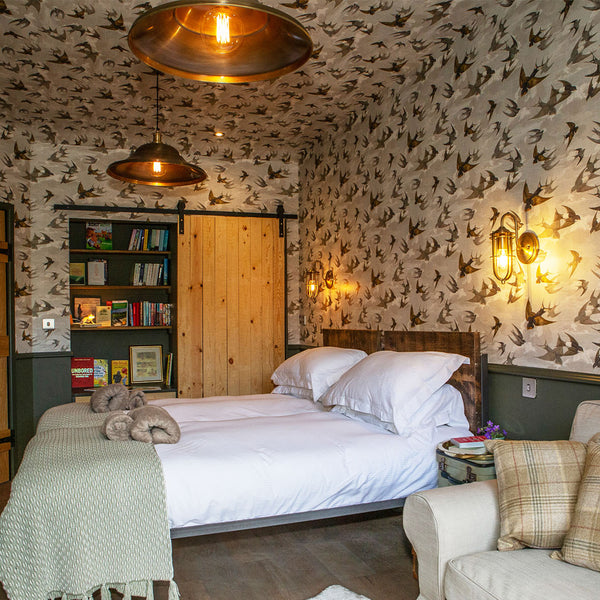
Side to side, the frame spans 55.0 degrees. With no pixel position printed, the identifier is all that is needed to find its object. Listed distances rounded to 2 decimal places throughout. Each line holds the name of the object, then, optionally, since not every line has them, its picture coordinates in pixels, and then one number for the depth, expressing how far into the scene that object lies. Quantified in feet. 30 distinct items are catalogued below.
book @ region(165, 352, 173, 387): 18.01
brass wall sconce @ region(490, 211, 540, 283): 9.39
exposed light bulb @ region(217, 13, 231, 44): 6.08
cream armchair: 5.28
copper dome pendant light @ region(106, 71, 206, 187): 10.69
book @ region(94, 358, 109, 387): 17.75
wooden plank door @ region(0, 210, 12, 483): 15.56
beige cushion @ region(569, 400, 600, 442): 7.11
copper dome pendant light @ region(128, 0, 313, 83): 6.12
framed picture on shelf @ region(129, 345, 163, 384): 18.26
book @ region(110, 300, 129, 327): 17.74
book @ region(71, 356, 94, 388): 17.35
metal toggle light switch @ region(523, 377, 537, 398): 9.29
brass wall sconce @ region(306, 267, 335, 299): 16.78
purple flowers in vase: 9.81
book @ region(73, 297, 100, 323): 17.51
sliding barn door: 17.90
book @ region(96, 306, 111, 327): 17.61
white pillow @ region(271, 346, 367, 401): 13.06
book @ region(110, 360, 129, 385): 18.04
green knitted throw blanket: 7.00
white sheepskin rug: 7.89
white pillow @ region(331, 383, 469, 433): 10.11
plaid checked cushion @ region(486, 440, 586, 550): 6.05
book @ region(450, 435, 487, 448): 9.26
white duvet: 8.13
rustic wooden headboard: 10.32
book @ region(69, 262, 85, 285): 17.49
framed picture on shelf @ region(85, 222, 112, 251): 17.58
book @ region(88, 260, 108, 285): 17.61
